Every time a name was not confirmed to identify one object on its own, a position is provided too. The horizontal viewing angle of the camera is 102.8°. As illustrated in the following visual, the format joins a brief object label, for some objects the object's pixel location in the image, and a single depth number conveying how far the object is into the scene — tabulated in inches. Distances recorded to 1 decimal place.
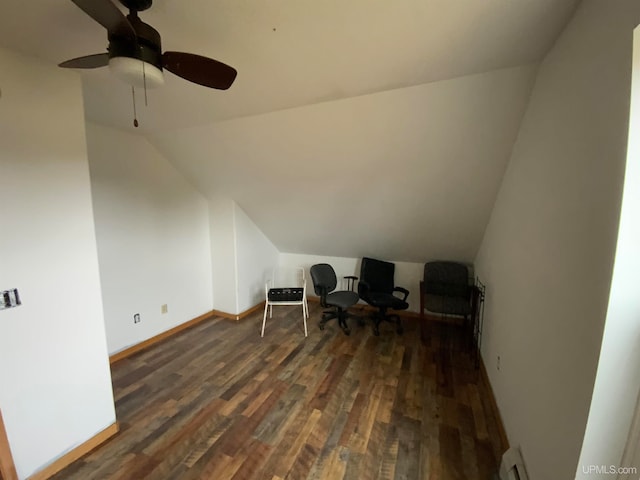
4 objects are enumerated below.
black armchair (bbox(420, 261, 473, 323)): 116.6
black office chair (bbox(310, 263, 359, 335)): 127.2
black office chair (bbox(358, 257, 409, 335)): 130.5
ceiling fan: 36.8
